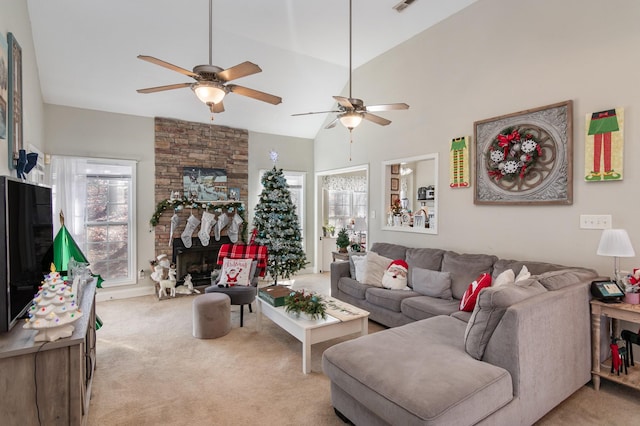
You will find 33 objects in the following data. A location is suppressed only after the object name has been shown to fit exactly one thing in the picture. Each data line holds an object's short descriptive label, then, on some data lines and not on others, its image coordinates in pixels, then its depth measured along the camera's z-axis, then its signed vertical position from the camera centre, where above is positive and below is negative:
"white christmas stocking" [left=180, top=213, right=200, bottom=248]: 5.51 -0.36
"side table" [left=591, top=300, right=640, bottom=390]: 2.42 -1.00
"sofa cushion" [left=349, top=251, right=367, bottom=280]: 4.52 -0.72
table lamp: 2.49 -0.27
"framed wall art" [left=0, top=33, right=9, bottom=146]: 2.42 +0.92
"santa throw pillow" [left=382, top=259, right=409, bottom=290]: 4.01 -0.81
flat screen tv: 1.81 -0.21
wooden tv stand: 1.69 -0.88
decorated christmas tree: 5.60 -0.29
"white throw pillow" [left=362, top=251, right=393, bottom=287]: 4.19 -0.75
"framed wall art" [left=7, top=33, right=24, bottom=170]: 2.67 +0.93
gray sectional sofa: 1.73 -0.92
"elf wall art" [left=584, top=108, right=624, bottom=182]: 2.82 +0.55
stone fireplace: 5.46 +0.86
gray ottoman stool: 3.57 -1.15
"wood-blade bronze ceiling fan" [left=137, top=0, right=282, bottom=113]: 2.39 +1.00
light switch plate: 2.91 -0.11
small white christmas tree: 1.74 -0.55
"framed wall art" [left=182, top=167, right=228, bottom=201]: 5.65 +0.46
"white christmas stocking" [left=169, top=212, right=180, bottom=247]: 5.45 -0.23
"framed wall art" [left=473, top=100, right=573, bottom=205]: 3.16 +0.54
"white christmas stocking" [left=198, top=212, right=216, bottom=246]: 5.64 -0.31
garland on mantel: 5.36 +0.07
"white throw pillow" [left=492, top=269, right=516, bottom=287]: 2.95 -0.61
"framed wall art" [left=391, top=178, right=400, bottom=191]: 5.26 +0.40
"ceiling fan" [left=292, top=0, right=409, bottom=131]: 3.15 +0.97
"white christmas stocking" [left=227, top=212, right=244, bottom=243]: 5.96 -0.34
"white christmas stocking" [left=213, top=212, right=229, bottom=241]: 5.86 -0.28
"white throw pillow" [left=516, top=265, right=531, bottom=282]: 2.88 -0.57
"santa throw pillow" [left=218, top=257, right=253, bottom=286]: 4.35 -0.82
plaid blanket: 4.69 -0.61
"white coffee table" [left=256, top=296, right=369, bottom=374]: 2.87 -1.05
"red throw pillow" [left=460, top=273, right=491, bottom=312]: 3.01 -0.77
